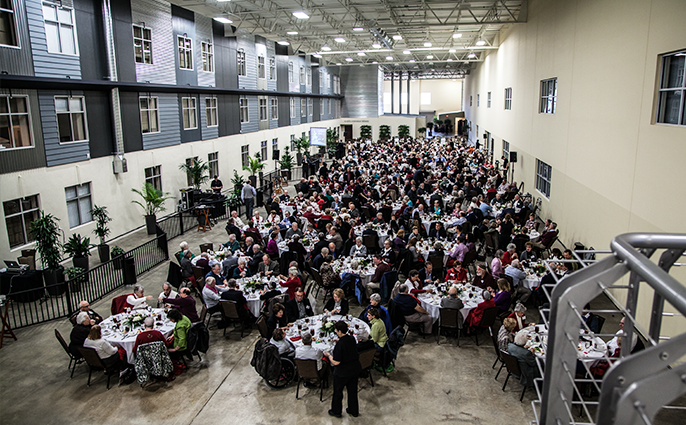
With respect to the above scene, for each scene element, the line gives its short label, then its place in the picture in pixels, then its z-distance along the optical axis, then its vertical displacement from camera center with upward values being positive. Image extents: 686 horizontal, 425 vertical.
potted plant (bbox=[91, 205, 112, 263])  14.96 -3.35
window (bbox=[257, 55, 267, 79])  31.52 +3.52
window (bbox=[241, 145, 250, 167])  29.36 -2.05
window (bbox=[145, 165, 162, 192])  19.97 -2.24
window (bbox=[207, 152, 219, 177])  25.43 -2.19
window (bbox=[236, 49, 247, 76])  28.59 +3.58
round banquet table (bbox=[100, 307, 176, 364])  8.55 -3.80
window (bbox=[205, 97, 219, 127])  25.00 +0.56
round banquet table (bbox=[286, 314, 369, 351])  8.17 -3.75
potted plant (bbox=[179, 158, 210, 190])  22.03 -2.20
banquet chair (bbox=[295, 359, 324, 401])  7.73 -4.02
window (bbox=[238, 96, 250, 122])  28.94 +0.82
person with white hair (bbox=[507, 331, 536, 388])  7.53 -3.75
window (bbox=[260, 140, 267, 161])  32.44 -1.93
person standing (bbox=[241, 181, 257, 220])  20.28 -3.19
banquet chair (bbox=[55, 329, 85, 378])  8.51 -4.33
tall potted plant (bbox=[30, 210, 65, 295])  12.09 -3.22
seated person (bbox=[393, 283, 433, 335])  9.35 -3.68
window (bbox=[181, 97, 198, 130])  22.89 +0.45
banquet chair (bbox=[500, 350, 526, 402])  7.55 -3.89
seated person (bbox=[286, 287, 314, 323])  9.45 -3.70
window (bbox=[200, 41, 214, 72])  24.44 +3.41
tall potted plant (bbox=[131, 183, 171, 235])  18.10 -3.03
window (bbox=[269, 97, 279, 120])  34.34 +1.00
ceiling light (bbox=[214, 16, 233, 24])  22.97 +4.91
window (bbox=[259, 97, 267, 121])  32.31 +0.88
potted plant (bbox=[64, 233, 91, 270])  13.30 -3.48
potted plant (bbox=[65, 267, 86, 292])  11.57 -3.81
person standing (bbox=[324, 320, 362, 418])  7.11 -3.73
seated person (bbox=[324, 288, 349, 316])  9.38 -3.60
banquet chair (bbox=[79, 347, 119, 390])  8.13 -4.07
